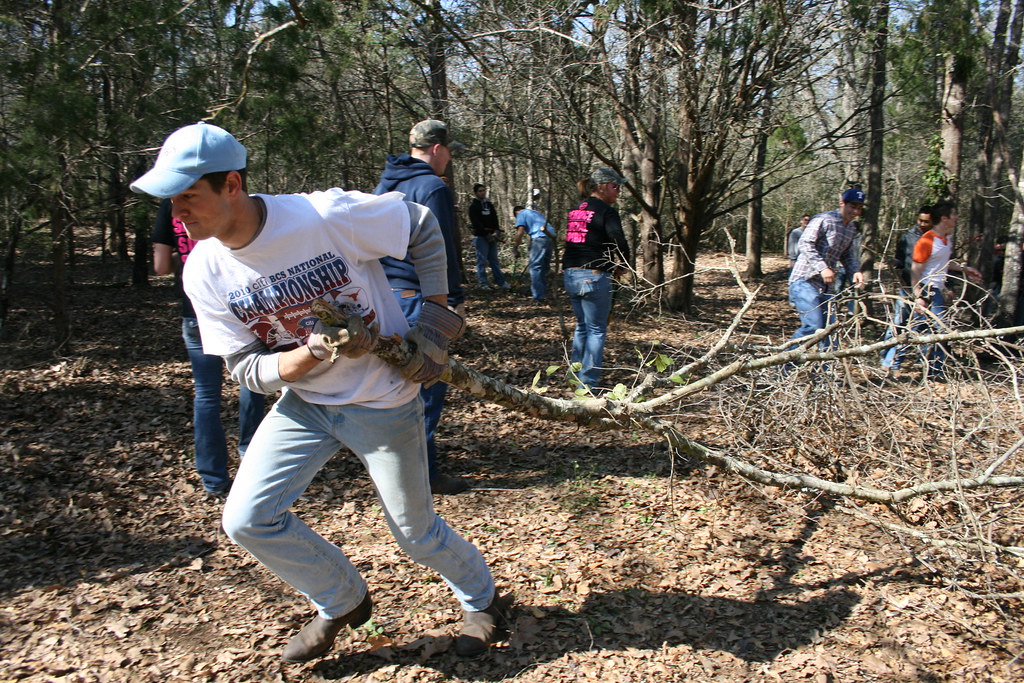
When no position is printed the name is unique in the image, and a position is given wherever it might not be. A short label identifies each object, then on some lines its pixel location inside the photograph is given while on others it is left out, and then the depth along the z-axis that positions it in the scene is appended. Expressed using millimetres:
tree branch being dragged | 2893
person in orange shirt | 6539
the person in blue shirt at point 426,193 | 3727
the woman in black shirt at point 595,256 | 5703
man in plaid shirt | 5805
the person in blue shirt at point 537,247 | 10591
